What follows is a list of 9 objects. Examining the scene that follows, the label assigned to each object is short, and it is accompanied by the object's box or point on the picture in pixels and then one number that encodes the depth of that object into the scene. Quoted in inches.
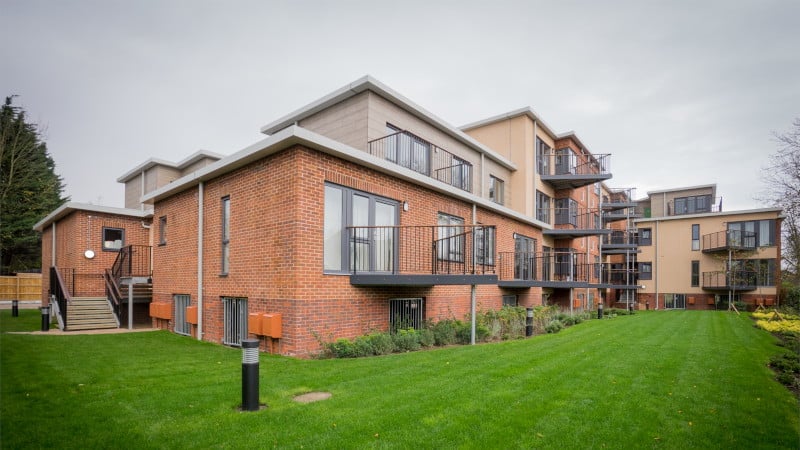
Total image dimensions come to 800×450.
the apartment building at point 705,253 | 1226.0
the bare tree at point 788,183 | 512.4
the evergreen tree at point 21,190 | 724.0
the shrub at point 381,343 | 364.2
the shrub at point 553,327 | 566.9
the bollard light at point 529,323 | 508.4
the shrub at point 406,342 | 383.9
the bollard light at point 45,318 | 496.7
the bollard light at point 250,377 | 204.4
